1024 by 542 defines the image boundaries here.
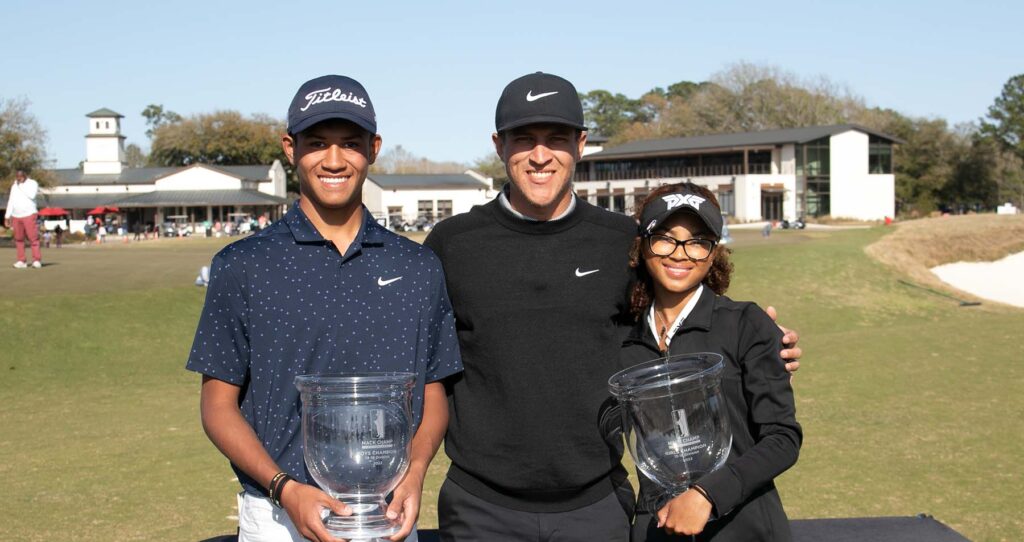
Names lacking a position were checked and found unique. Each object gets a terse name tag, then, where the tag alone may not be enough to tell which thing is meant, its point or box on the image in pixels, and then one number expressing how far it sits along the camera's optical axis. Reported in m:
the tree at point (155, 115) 164.12
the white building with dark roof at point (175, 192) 85.69
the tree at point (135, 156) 168.25
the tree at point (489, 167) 123.47
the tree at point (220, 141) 104.19
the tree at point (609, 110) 150.12
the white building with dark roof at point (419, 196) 99.06
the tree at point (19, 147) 54.03
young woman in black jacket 3.21
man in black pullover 3.81
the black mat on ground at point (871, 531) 4.84
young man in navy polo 3.24
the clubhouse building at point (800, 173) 77.25
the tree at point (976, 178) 81.31
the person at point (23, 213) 19.67
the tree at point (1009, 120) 84.38
